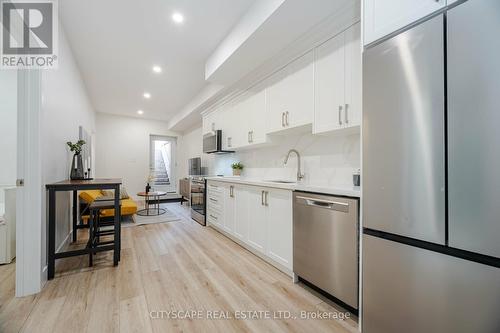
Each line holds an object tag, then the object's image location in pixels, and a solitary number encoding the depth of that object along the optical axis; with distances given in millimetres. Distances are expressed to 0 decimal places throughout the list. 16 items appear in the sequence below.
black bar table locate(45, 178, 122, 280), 1963
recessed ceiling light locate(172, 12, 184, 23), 2291
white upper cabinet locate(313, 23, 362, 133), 1835
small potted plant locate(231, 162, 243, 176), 3838
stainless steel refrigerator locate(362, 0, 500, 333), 867
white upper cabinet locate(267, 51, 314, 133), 2258
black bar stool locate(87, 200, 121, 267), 2246
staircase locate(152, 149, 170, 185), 7277
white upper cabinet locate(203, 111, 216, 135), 4479
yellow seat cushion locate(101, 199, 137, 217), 4000
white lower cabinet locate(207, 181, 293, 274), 2115
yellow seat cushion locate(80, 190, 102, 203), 3383
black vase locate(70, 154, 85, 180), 2662
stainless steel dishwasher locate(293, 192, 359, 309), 1501
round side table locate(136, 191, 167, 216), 4814
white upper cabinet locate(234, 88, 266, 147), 3000
